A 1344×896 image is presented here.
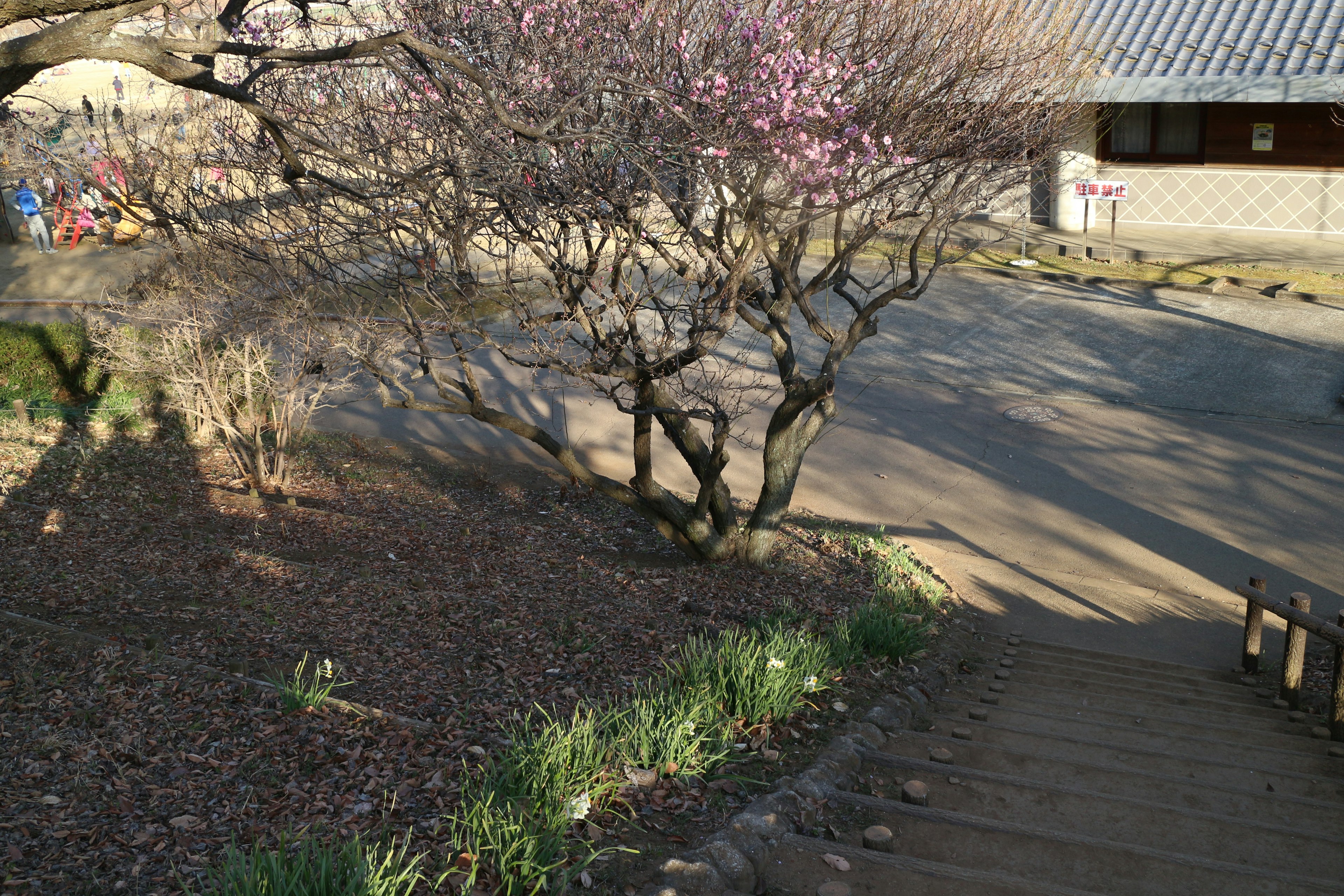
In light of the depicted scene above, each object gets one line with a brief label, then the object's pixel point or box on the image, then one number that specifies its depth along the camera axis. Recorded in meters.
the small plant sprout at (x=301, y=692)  5.13
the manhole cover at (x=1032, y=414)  12.94
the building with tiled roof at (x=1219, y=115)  17.19
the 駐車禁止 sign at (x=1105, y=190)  18.75
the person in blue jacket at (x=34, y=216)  22.92
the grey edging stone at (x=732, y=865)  3.52
